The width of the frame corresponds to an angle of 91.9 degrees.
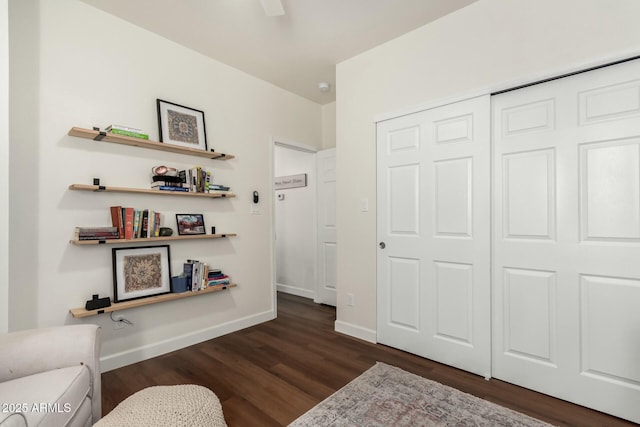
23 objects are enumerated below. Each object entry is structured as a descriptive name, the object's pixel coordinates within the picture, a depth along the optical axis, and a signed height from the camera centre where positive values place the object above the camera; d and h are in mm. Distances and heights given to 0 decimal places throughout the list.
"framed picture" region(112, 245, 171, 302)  2408 -466
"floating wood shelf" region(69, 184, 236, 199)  2201 +192
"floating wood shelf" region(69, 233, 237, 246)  2178 -195
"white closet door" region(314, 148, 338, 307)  4070 -183
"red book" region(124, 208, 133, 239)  2365 -61
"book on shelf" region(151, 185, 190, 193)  2576 +224
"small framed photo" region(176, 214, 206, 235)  2779 -84
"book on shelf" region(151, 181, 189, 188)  2578 +262
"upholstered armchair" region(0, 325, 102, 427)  1114 -678
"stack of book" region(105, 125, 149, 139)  2299 +641
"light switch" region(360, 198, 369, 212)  2963 +80
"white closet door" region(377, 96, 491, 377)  2285 -174
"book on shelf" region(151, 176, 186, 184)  2582 +308
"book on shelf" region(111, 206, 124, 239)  2342 -21
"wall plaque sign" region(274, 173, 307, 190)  4512 +497
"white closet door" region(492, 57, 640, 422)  1777 -170
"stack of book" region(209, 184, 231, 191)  2936 +261
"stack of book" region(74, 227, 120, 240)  2174 -128
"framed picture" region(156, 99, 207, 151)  2703 +812
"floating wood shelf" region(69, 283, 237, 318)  2164 -679
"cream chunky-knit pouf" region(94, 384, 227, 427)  1289 -876
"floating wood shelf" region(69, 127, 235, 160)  2211 +580
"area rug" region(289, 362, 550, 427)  1729 -1169
